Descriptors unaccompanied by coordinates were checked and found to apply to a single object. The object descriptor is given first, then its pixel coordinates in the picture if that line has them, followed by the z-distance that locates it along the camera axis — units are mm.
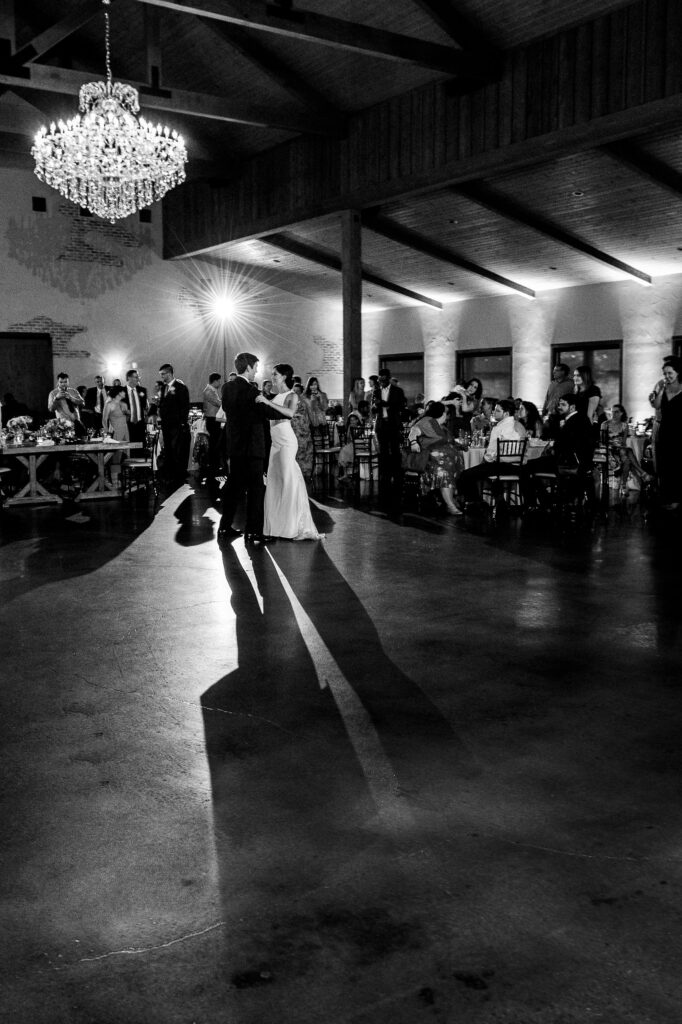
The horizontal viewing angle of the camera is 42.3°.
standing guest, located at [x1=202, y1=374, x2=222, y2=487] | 11649
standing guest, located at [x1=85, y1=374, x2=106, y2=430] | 13844
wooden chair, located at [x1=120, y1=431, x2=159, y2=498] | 10461
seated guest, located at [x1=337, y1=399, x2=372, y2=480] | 11727
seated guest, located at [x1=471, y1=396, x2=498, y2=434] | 10376
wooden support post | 12664
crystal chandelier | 8828
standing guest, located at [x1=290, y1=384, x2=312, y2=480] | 10156
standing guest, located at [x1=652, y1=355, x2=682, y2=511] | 8047
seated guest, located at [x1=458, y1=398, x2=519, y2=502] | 8703
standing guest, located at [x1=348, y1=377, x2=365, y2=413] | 12219
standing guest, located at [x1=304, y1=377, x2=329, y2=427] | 12669
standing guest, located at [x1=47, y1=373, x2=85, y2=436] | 10301
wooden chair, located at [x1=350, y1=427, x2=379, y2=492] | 11578
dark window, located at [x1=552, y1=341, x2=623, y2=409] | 15685
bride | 7121
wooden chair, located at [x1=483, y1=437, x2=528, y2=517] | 8594
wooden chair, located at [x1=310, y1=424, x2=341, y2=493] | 12313
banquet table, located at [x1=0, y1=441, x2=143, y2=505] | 9344
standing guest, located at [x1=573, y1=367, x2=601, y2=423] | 8336
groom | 6742
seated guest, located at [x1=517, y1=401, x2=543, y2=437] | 10281
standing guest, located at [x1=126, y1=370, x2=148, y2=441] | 12125
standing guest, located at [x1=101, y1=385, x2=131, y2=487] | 11219
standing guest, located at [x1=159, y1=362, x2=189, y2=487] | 11539
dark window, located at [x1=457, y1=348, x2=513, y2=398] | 17359
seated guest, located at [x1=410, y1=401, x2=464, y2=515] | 8805
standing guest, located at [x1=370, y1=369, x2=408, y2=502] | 10469
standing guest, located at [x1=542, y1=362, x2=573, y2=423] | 11023
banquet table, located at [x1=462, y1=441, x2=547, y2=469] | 9445
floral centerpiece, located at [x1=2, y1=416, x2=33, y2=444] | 9312
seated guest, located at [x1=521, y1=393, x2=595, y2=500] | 8312
